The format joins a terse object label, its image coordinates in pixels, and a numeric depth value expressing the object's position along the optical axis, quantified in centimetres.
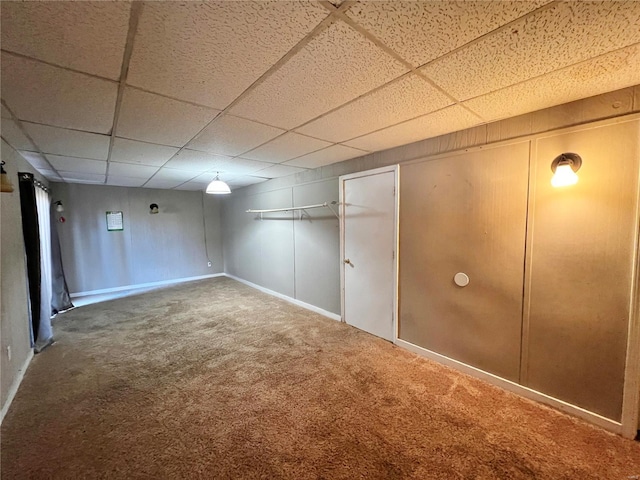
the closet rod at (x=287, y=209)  379
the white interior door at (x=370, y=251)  302
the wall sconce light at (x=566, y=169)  173
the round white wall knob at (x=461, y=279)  240
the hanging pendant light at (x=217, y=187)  371
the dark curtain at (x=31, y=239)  279
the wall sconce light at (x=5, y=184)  180
